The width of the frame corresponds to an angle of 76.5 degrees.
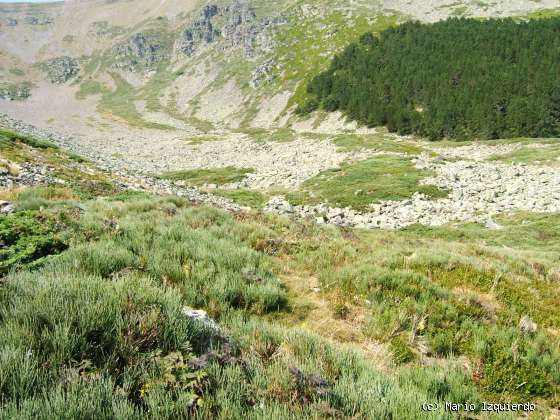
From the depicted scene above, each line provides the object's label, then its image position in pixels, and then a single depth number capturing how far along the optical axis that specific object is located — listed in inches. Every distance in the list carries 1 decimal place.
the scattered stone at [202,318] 157.8
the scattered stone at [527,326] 239.5
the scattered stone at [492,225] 792.7
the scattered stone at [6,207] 358.9
